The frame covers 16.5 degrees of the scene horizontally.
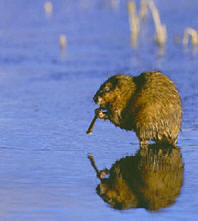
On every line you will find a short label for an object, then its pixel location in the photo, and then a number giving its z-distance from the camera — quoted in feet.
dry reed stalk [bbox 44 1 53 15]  79.47
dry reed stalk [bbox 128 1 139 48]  57.67
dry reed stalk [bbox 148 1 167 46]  57.82
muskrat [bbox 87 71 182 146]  27.02
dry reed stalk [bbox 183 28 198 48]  55.52
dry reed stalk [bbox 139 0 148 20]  63.31
